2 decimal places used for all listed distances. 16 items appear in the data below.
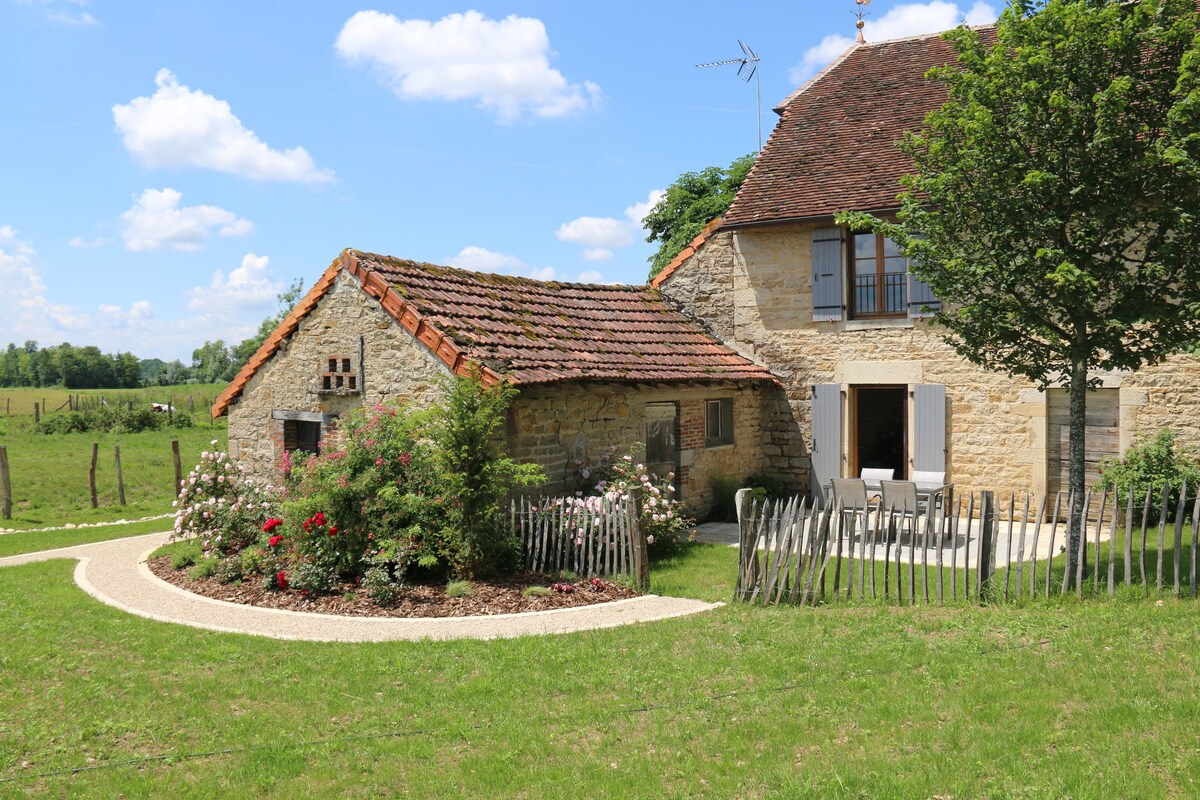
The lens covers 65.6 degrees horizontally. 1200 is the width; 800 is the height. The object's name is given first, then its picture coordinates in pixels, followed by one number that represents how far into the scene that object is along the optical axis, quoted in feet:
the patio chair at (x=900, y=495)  38.78
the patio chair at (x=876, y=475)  43.34
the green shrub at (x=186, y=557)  39.32
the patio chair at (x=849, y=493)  39.70
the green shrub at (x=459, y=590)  32.37
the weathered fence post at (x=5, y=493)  59.88
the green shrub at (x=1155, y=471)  40.70
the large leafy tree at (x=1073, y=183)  28.07
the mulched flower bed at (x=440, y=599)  31.14
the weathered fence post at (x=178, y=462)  63.98
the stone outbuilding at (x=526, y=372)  39.50
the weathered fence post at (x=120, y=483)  64.49
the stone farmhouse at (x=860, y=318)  45.70
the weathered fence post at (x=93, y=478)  64.34
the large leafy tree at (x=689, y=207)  87.25
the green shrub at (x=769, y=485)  51.39
